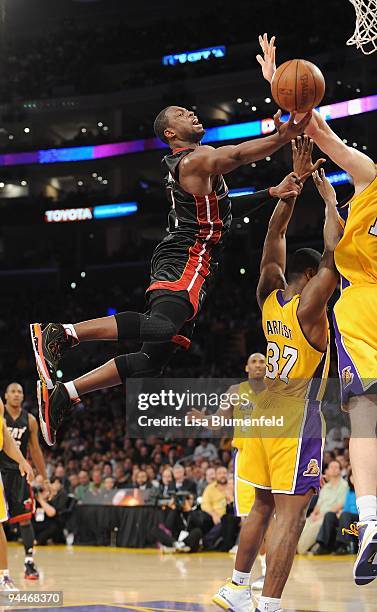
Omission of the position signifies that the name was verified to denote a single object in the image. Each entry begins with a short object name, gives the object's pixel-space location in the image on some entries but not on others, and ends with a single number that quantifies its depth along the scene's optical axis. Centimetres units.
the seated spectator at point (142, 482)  1377
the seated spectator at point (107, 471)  1510
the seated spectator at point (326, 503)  1188
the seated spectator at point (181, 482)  1337
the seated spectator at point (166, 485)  1338
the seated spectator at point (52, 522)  1440
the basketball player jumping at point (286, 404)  550
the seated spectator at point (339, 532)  1172
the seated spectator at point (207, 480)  1320
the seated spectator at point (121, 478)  1431
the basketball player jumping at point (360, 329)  434
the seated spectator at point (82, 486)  1465
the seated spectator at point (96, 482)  1467
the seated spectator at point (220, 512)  1266
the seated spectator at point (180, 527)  1282
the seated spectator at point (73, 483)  1499
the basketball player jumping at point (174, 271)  556
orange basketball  524
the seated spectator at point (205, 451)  1545
